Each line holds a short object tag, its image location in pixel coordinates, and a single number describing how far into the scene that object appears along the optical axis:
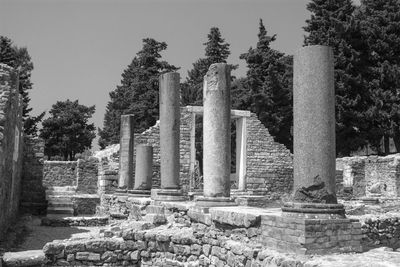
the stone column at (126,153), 17.23
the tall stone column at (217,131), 9.63
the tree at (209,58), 38.72
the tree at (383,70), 30.56
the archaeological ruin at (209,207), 6.15
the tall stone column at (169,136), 12.04
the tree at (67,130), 43.72
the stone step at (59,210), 18.73
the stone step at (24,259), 7.25
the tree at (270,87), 33.19
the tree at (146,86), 36.12
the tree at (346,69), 30.53
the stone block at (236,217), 6.89
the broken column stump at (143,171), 15.08
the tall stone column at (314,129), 6.33
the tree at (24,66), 35.34
